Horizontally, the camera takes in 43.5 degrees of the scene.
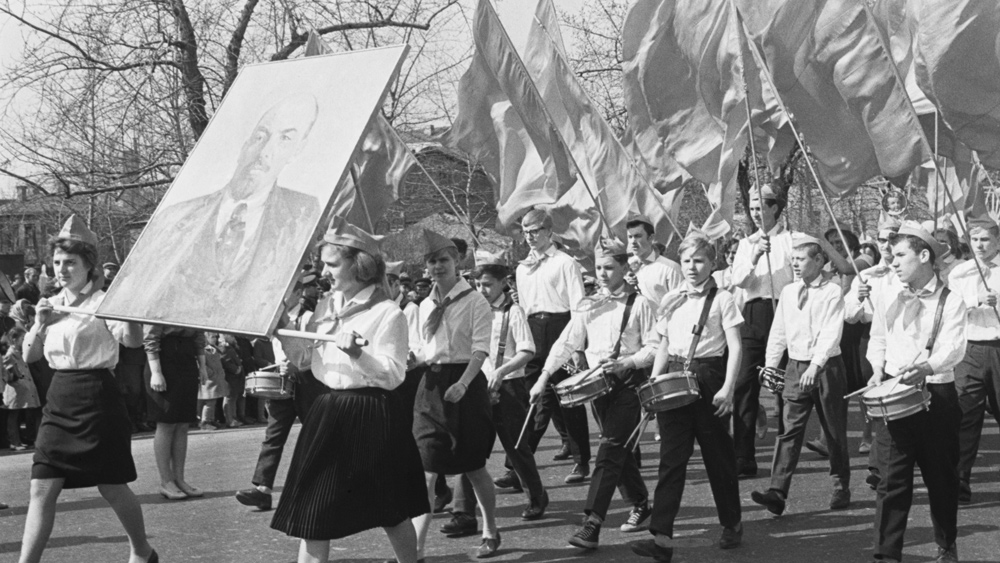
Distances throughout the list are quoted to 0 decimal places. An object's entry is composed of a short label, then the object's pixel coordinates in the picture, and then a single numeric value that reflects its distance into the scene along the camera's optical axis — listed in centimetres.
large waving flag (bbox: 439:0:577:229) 1219
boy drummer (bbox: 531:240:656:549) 765
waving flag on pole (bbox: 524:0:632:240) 1328
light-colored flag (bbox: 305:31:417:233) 1238
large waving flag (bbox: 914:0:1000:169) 1005
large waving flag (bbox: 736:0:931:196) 1005
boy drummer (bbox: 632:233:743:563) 704
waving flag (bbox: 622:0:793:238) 1165
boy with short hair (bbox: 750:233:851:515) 831
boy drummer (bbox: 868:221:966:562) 638
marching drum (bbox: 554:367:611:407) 767
